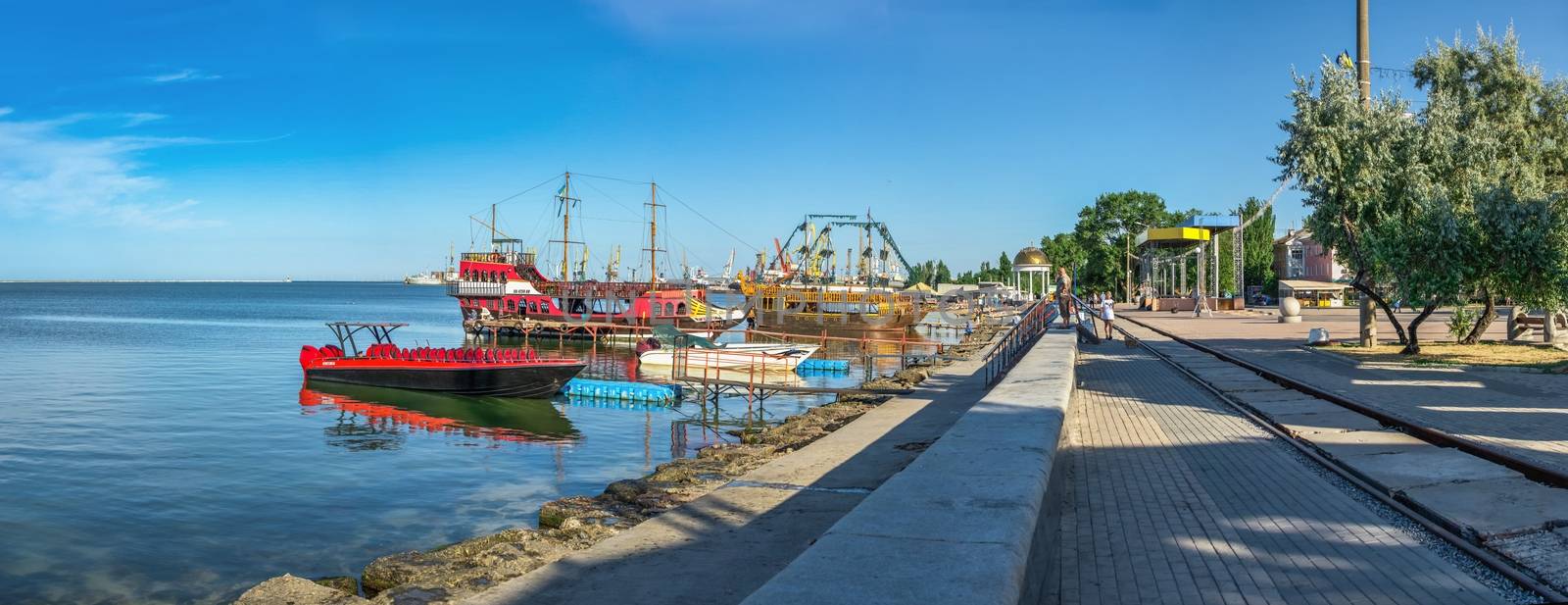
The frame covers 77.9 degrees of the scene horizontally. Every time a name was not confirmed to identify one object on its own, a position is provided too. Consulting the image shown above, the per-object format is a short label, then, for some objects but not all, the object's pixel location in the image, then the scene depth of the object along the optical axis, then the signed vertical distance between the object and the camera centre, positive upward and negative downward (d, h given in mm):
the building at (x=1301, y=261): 94750 +4691
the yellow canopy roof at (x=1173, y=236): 65462 +4779
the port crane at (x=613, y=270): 128375 +4695
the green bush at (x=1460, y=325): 28519 -531
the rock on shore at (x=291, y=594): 9000 -2768
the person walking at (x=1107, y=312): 33875 -220
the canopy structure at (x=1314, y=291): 85644 +1353
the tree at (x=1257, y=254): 99000 +5439
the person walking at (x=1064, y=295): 28156 +304
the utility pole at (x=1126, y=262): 92312 +4397
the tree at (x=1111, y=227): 103125 +8617
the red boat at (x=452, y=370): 30547 -2189
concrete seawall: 4117 -1181
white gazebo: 110125 +5360
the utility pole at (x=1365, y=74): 28188 +6790
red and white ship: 63688 +349
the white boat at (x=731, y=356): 35875 -1944
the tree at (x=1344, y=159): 26594 +4053
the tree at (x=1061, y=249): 118588 +7132
